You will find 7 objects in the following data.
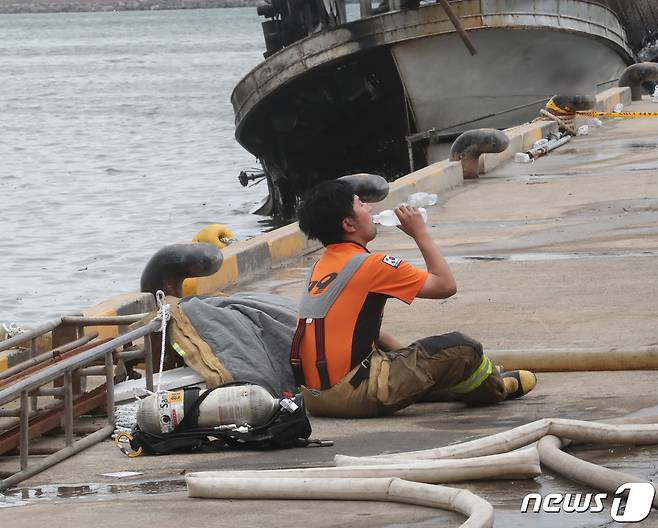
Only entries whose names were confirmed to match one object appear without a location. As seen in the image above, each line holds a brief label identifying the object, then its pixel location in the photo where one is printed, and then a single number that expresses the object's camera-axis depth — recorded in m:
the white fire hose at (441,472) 9.40
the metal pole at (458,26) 38.97
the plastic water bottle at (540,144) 34.34
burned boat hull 41.84
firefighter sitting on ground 12.53
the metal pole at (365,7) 42.84
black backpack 11.87
